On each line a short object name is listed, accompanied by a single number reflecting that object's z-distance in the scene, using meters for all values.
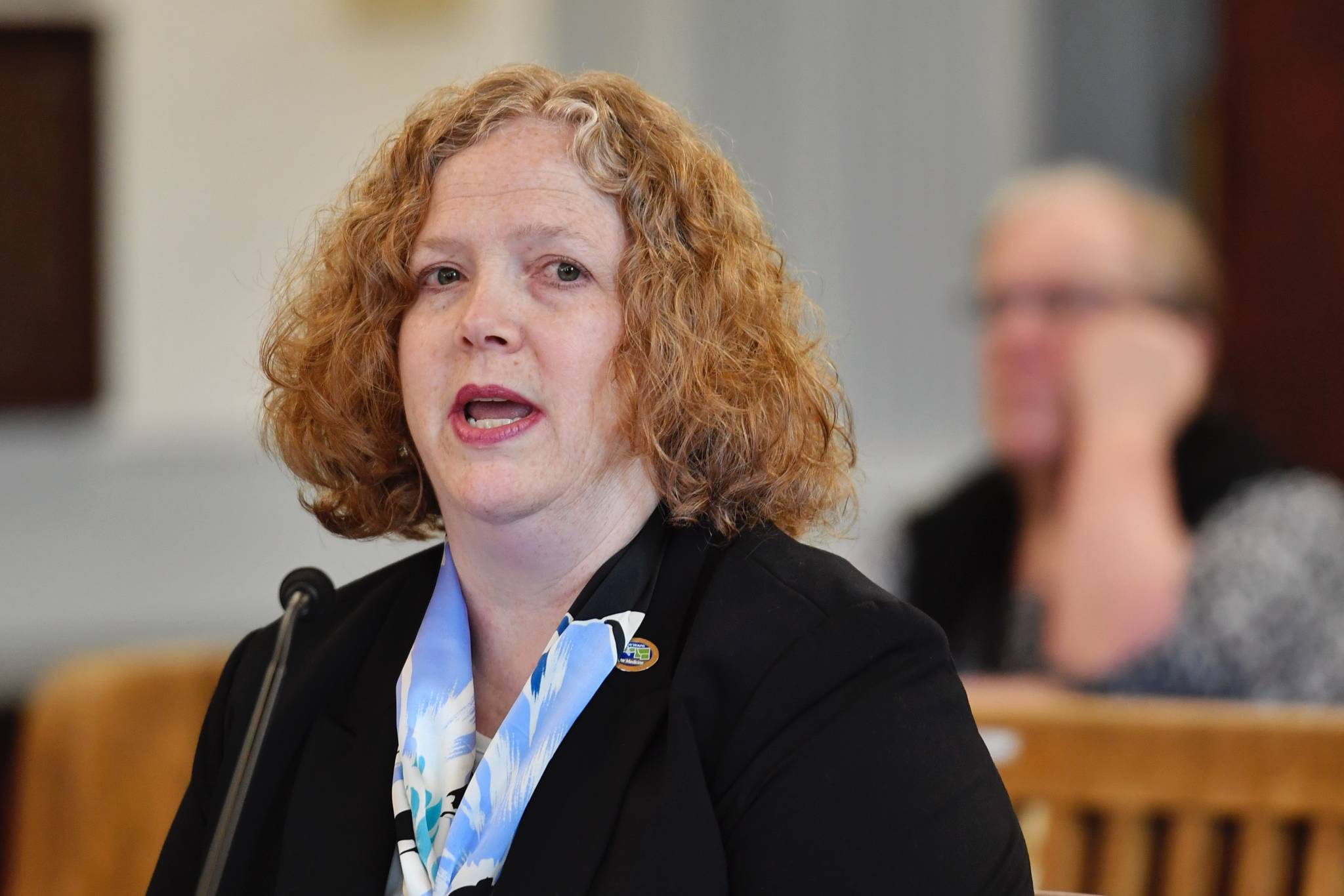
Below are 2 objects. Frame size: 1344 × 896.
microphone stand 3.77
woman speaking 3.74
